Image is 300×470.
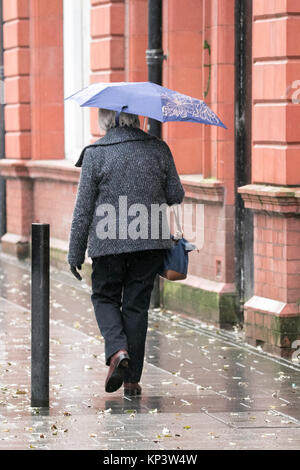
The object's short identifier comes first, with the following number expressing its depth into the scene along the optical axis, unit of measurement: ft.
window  55.47
